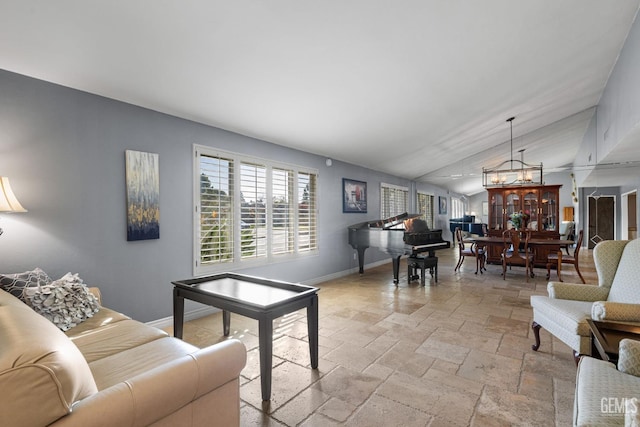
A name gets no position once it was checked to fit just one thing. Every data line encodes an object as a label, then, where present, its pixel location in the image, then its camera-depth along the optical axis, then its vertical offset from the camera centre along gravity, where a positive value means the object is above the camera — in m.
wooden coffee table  2.07 -0.66
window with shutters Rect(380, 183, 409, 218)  7.90 +0.34
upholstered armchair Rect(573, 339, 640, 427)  1.23 -0.80
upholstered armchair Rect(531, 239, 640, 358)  2.09 -0.70
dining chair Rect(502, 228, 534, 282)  5.84 -0.84
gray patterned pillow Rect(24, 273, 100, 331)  2.09 -0.63
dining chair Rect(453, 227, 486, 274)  6.63 -0.93
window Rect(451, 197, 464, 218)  13.67 +0.18
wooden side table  1.66 -0.73
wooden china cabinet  7.92 +0.11
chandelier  6.54 +0.80
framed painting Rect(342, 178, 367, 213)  6.41 +0.35
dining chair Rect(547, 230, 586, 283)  5.57 -0.90
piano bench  5.55 -0.96
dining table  5.67 -0.60
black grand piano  5.36 -0.47
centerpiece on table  6.86 -0.19
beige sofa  0.90 -0.66
